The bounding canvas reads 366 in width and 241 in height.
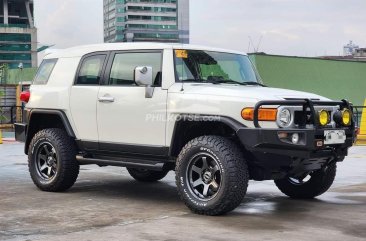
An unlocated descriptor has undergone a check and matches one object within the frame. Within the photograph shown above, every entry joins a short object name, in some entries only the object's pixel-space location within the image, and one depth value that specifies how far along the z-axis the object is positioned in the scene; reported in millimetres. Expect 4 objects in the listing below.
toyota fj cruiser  6312
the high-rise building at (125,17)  195875
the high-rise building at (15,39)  159250
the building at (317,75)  22375
